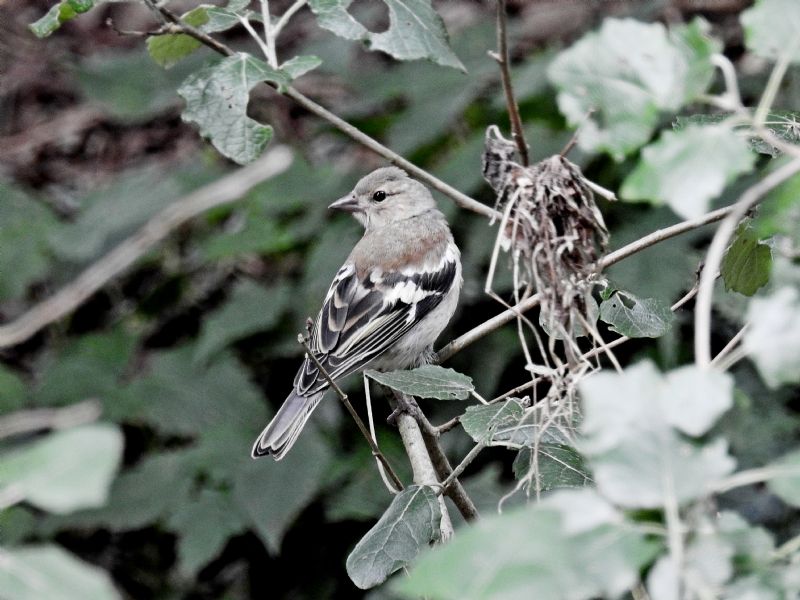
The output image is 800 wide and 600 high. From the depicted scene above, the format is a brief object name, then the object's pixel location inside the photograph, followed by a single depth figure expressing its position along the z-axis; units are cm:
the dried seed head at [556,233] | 416
